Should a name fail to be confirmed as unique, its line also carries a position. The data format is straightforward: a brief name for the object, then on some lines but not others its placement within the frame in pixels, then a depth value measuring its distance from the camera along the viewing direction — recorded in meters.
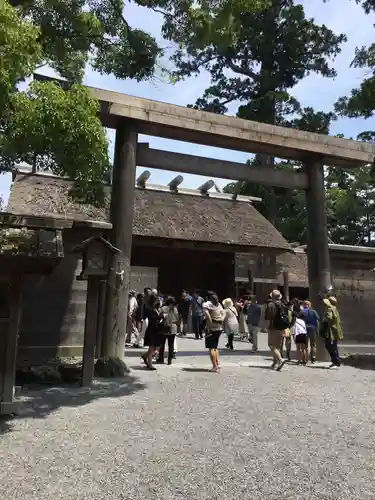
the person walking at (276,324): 8.90
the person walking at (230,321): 10.41
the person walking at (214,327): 8.41
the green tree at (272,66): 25.77
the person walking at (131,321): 11.86
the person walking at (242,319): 15.06
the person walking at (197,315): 14.33
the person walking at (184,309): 15.00
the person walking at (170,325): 9.16
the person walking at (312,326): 10.08
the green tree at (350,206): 27.44
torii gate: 8.66
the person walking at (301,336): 9.87
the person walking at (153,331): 8.58
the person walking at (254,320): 11.66
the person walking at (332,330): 9.52
